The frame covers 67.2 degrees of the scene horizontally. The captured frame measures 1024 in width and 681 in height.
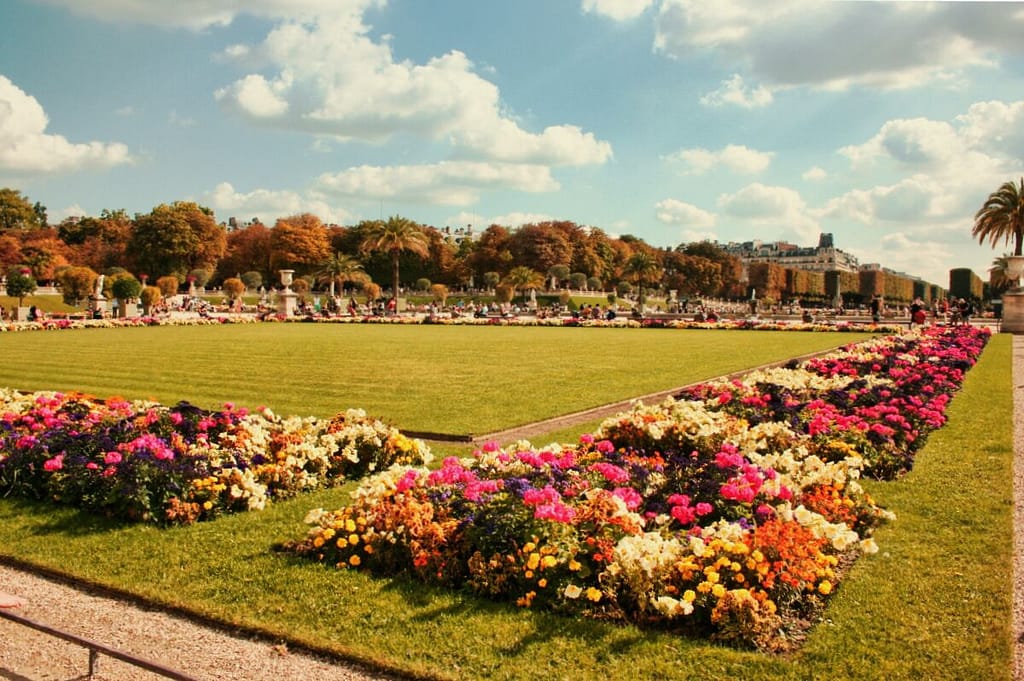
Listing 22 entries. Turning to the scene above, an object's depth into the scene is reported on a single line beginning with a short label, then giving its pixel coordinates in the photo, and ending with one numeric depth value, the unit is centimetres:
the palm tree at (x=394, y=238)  6519
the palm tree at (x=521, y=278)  7719
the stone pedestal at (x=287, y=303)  5091
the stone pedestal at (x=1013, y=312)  3594
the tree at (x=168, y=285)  6166
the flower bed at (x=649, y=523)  472
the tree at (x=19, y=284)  4747
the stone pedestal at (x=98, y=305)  4366
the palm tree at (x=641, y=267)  7156
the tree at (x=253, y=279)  8531
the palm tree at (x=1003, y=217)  4797
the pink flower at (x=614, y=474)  649
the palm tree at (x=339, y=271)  7519
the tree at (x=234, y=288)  6475
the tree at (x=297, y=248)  9081
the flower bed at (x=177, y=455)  674
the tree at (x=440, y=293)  7819
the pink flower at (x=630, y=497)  584
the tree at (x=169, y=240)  8181
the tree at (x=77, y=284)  5150
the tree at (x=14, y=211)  9481
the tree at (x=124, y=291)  4566
